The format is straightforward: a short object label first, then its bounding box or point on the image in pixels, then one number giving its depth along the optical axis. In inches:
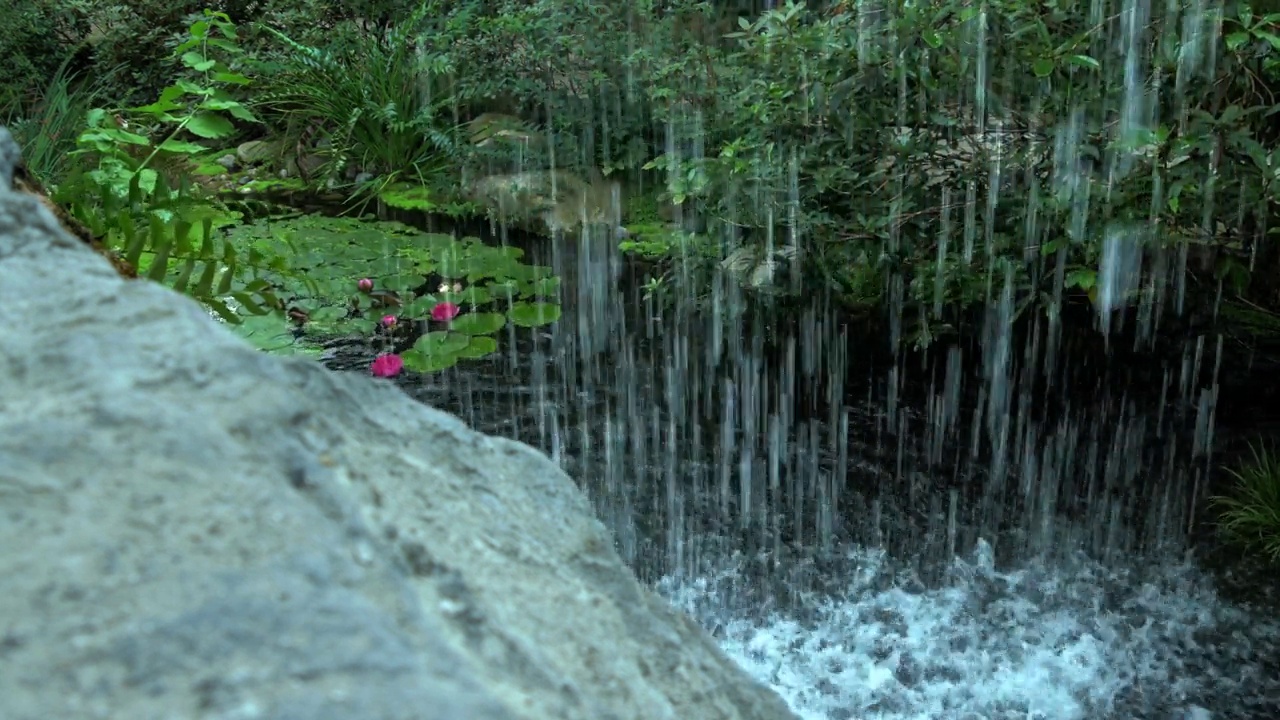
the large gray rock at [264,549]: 34.4
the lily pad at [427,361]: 234.4
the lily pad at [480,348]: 242.5
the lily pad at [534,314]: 261.1
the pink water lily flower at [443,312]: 252.7
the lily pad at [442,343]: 241.6
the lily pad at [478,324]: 254.1
